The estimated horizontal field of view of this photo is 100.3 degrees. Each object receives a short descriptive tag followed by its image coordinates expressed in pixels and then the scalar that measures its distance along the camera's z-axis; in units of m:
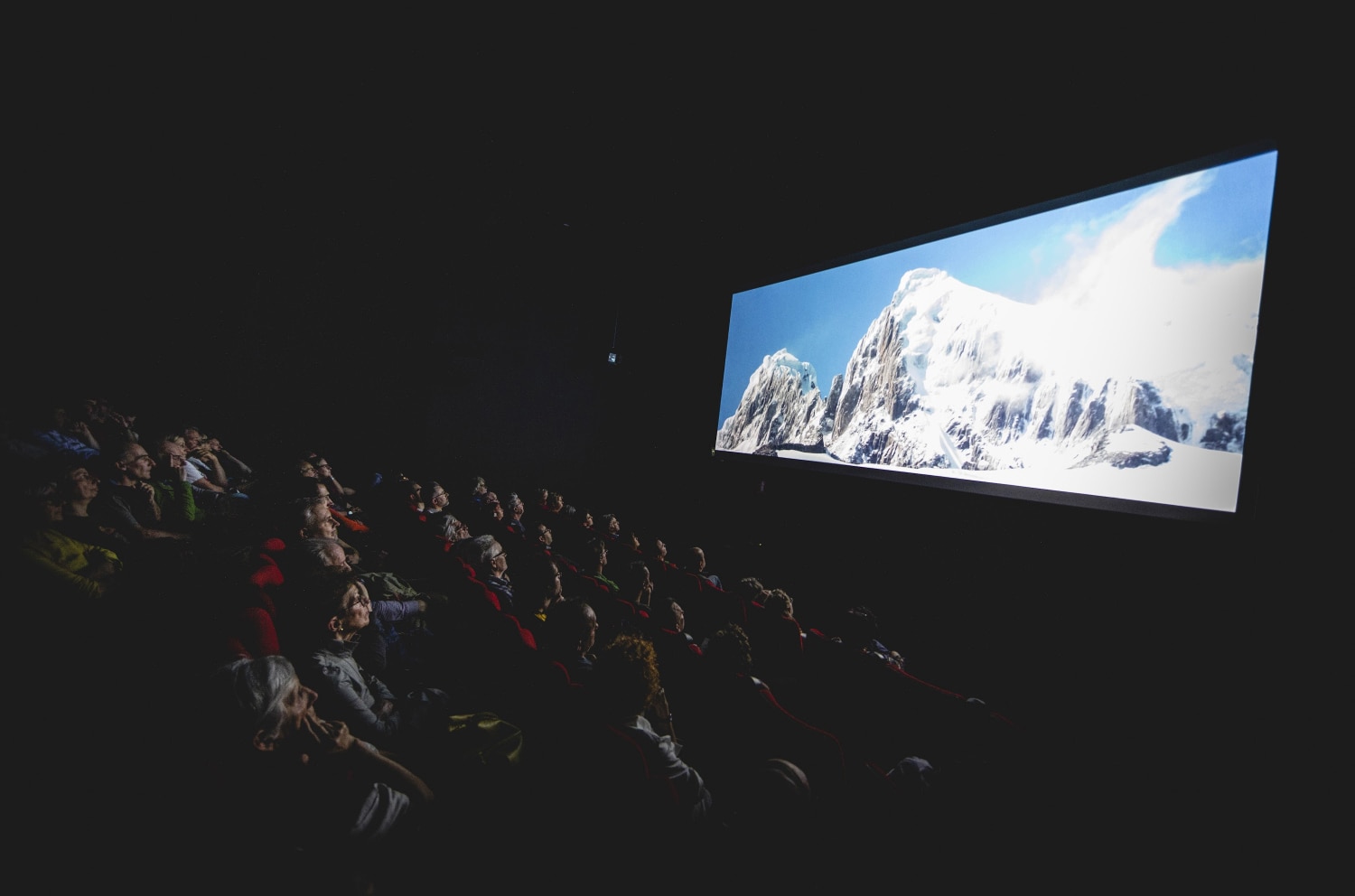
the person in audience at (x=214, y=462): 5.03
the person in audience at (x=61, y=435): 3.83
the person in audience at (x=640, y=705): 1.46
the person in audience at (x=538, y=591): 2.43
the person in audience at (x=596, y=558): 3.43
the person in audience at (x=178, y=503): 3.58
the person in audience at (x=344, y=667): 1.63
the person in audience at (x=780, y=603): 3.04
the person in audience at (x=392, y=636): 2.04
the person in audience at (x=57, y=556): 1.81
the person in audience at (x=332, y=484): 5.55
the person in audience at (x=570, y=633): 1.93
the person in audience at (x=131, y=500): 2.95
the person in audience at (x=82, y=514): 2.55
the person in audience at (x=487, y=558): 2.65
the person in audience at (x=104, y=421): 5.00
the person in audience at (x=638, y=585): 3.14
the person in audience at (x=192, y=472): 4.12
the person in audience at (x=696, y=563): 4.03
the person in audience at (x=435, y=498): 4.70
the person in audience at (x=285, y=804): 1.11
